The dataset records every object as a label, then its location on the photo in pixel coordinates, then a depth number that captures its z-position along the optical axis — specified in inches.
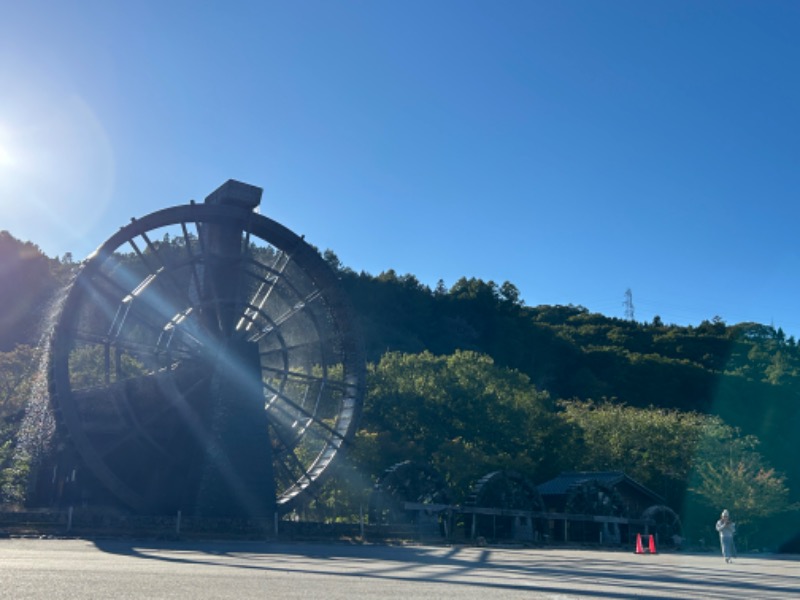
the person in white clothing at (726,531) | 628.4
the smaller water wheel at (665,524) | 1131.3
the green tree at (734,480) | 1264.8
